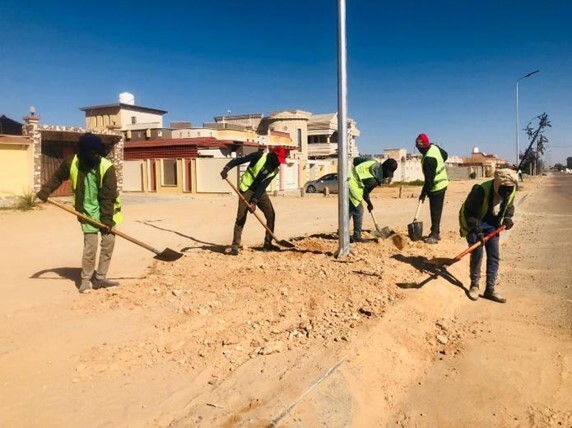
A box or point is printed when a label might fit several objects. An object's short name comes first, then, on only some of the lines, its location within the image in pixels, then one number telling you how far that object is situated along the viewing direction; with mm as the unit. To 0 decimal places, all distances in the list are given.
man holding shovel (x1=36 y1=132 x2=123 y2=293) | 4938
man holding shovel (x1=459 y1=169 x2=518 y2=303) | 4949
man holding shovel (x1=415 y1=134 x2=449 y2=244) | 7406
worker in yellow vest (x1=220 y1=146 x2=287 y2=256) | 6785
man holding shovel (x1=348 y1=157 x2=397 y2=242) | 7148
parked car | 26984
